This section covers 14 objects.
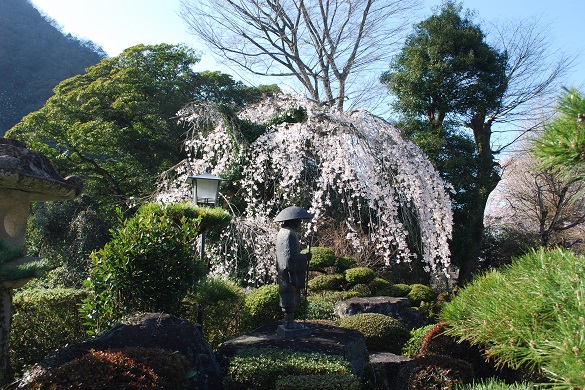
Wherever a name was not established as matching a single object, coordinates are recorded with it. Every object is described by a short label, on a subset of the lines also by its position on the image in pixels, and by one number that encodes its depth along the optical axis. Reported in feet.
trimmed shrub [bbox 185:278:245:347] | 18.70
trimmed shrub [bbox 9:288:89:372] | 16.65
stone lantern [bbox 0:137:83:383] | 11.44
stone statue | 15.37
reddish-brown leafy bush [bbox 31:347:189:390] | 9.57
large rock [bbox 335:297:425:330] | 24.32
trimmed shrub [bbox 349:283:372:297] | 28.85
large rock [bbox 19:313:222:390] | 12.68
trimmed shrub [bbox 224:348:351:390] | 12.91
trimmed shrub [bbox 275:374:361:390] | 11.83
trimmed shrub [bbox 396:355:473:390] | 12.48
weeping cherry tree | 28.09
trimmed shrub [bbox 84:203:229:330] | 15.15
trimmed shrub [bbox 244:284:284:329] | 20.01
